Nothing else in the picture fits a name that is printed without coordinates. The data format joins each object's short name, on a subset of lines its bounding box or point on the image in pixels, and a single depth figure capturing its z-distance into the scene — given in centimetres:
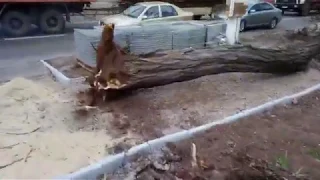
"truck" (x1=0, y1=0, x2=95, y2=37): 1305
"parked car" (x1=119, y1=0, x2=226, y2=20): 1712
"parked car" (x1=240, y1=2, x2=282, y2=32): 1689
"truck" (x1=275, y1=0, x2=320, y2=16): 2332
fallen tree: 631
